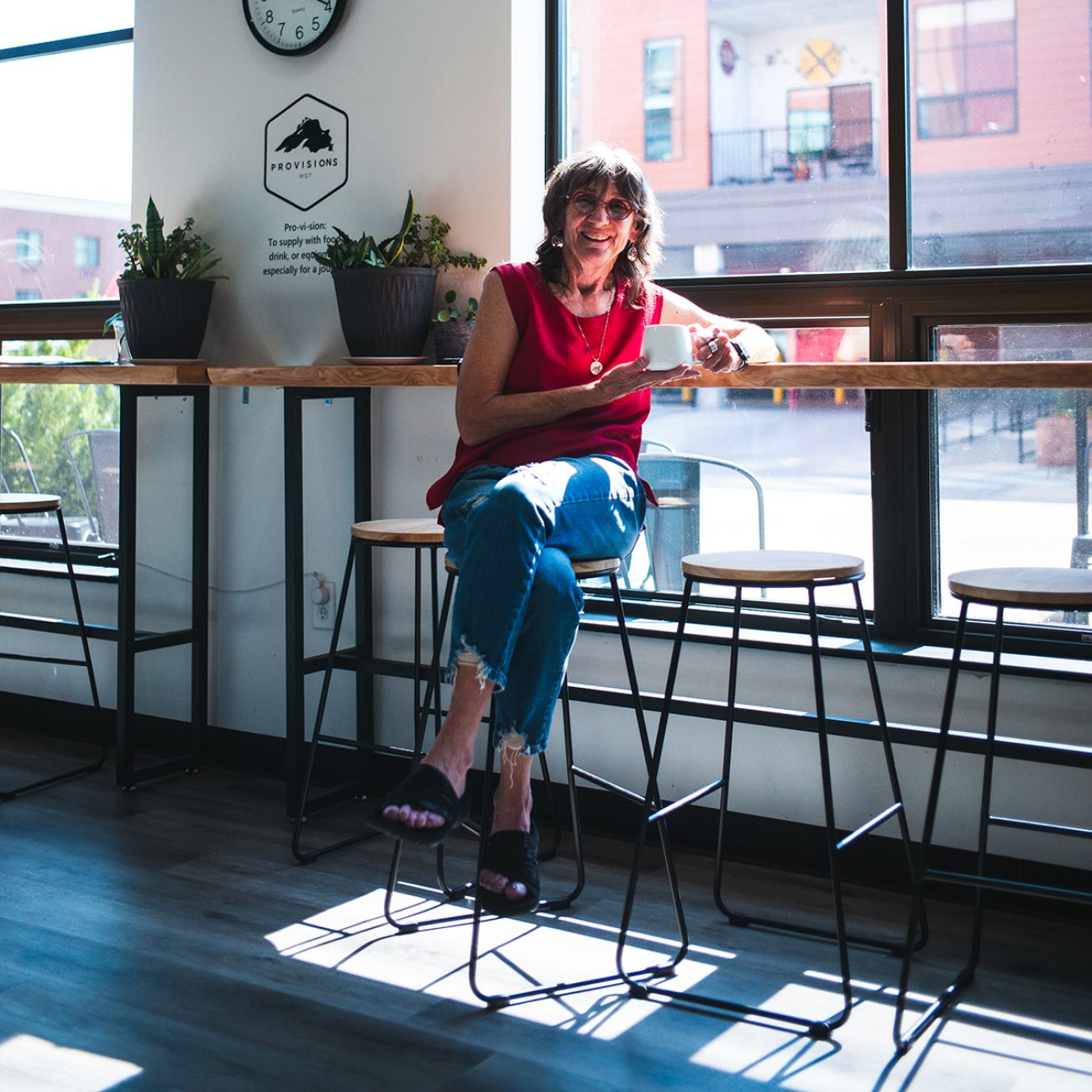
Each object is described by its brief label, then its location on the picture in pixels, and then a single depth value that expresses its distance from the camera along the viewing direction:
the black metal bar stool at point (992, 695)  2.01
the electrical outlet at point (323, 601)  3.45
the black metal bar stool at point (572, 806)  2.19
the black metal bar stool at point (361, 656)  2.68
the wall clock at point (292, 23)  3.31
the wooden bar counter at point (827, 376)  2.13
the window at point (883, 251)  2.64
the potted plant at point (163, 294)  3.37
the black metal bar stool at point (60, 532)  3.40
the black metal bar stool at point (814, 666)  2.14
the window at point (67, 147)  3.94
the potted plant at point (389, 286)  3.04
